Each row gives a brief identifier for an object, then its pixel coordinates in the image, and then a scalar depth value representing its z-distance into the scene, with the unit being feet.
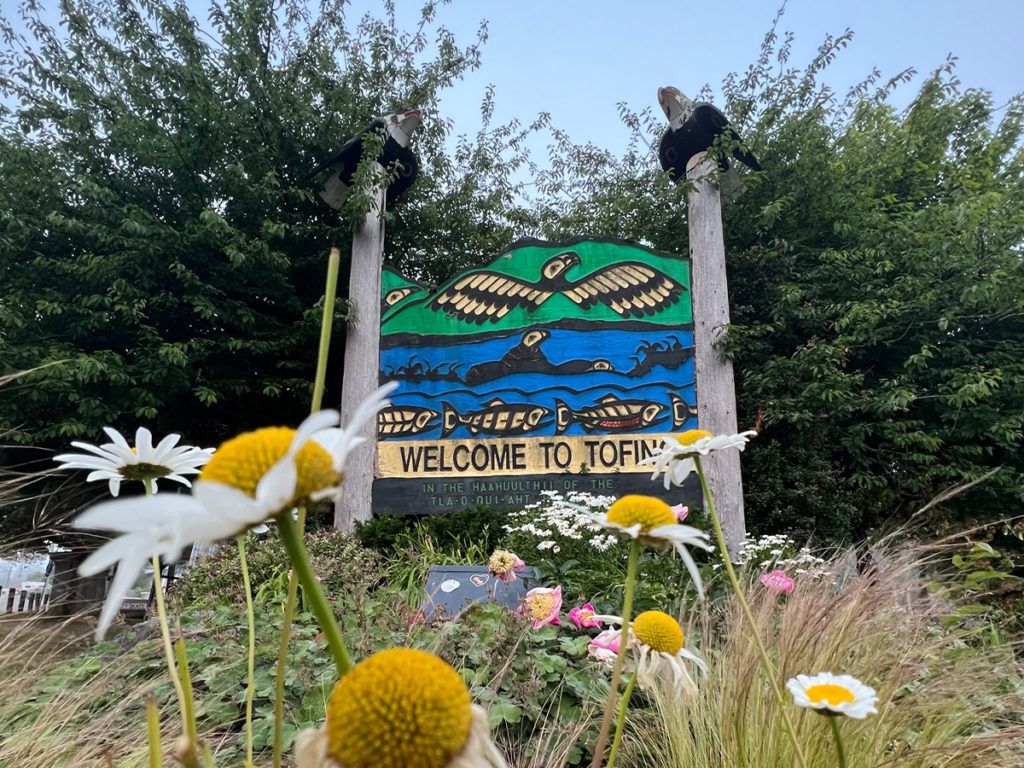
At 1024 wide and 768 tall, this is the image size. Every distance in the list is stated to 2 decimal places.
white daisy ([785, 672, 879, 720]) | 2.28
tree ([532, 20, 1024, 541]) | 15.26
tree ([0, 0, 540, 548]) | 15.39
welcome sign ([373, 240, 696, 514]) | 14.62
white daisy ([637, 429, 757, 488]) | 3.14
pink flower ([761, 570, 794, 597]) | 7.31
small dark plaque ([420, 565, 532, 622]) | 8.79
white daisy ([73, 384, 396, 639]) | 1.05
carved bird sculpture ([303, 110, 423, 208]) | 16.66
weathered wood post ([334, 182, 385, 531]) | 14.66
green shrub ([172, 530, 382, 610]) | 10.03
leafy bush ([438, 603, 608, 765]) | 5.57
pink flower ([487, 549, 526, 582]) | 7.45
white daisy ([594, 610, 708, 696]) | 2.71
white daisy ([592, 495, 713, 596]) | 2.07
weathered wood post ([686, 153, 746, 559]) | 13.50
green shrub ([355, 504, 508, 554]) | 13.65
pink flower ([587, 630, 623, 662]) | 4.28
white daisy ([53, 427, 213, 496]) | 2.41
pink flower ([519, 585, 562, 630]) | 6.40
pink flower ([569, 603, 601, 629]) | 6.00
